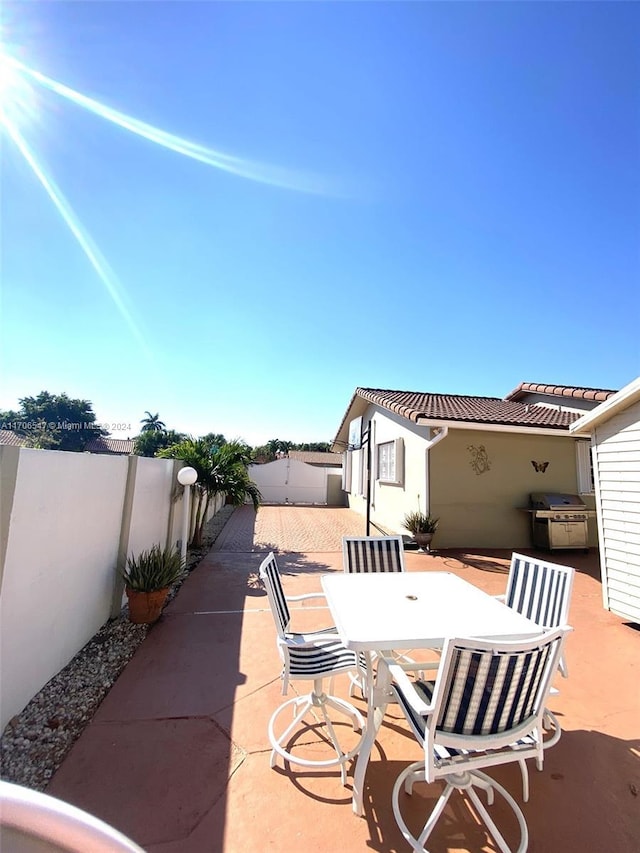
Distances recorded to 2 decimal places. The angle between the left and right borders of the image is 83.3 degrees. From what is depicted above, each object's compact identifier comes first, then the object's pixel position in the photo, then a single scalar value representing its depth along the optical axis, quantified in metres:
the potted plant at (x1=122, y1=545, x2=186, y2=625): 4.64
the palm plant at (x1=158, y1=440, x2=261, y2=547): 8.84
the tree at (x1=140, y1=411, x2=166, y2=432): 56.24
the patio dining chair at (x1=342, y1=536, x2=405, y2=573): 4.24
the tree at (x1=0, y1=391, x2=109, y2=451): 41.00
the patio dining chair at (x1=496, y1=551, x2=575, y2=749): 3.05
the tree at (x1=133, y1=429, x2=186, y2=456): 42.12
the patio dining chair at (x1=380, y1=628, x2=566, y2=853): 1.82
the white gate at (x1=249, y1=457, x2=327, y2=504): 22.45
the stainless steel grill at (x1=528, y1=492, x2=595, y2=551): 9.05
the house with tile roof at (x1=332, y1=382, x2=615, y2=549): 9.47
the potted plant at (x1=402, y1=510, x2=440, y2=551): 9.07
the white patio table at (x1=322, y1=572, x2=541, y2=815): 2.29
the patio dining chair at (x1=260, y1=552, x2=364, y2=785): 2.56
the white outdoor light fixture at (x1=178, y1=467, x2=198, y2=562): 6.93
